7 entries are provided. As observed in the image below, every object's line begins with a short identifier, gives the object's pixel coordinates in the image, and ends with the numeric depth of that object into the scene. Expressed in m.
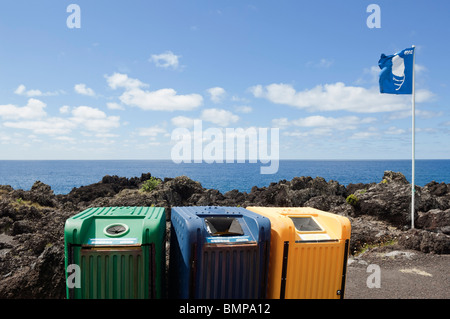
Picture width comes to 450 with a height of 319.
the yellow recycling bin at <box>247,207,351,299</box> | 4.14
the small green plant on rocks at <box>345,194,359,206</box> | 14.12
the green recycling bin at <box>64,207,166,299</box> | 3.75
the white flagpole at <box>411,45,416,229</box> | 12.05
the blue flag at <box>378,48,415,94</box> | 12.09
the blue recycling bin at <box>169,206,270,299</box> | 3.91
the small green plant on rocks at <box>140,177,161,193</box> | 16.51
